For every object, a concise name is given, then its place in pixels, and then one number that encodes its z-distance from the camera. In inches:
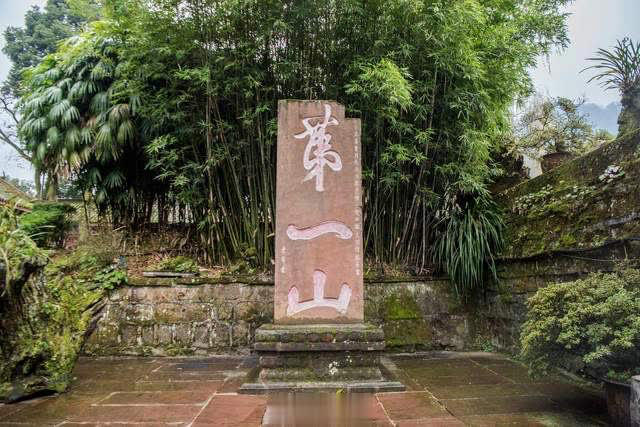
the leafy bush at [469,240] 162.6
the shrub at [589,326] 78.4
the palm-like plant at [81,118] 178.4
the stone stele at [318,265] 112.3
